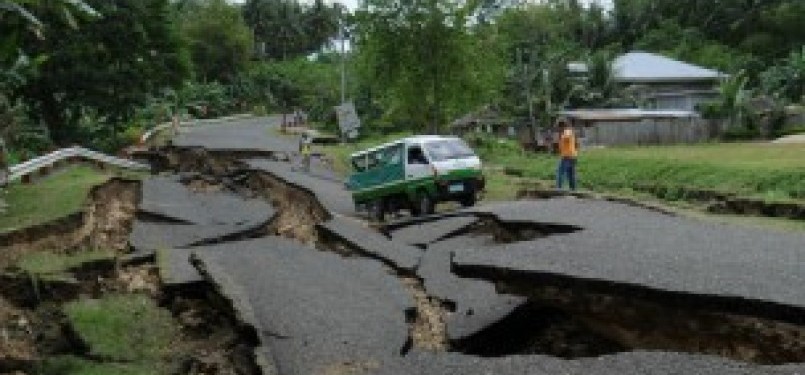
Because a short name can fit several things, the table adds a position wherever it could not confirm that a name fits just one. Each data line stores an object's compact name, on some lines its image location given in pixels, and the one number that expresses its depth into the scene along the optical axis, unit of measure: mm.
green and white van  18672
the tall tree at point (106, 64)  34875
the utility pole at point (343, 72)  48406
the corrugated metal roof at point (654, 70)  55094
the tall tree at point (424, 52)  31047
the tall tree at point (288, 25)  103938
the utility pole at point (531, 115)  45500
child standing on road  30406
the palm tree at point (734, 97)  45469
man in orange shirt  19766
